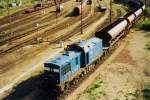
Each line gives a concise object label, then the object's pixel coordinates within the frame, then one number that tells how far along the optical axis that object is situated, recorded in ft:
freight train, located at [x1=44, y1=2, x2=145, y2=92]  121.90
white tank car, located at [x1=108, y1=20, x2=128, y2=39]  179.29
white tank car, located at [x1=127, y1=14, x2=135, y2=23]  230.68
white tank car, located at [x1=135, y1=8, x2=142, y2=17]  263.14
